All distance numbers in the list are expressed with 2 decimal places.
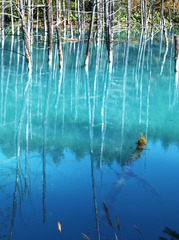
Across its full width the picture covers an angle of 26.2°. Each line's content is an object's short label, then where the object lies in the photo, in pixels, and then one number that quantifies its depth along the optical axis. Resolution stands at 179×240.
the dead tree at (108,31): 17.41
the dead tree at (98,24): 22.62
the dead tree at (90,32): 15.31
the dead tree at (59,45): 16.17
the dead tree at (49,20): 15.52
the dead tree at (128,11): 29.03
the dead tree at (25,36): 14.38
